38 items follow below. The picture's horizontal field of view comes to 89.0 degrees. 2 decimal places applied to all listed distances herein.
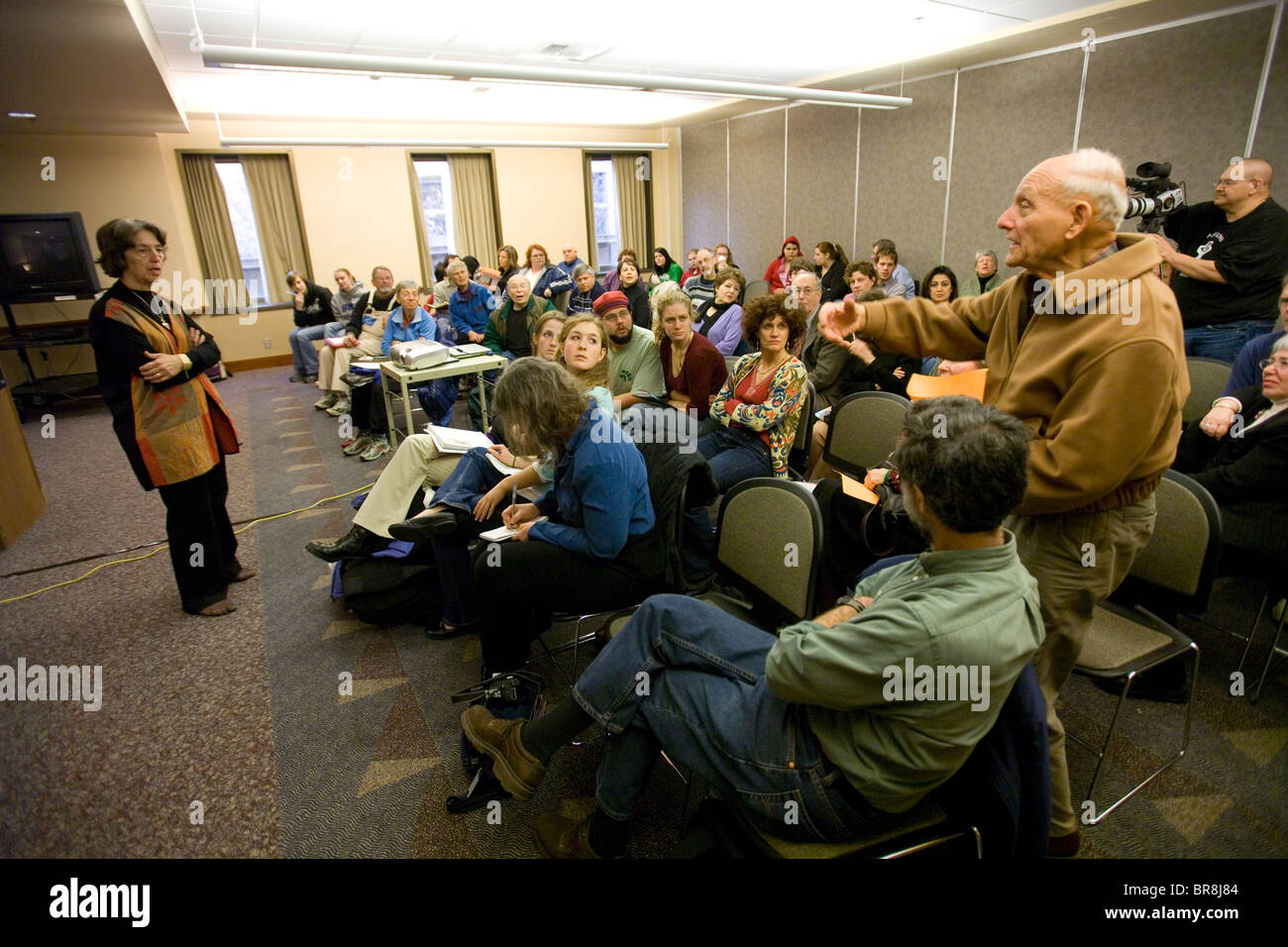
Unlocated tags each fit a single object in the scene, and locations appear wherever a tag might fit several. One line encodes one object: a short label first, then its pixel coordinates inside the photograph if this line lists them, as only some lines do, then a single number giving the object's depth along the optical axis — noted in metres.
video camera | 3.36
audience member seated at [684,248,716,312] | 7.35
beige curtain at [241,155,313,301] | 8.26
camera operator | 3.18
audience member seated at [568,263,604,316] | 6.46
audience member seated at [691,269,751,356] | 4.63
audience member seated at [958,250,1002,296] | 5.80
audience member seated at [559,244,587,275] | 8.20
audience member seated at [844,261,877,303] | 4.80
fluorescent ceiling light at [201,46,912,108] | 2.99
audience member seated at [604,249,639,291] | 7.48
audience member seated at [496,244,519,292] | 7.23
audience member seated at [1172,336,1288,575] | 2.18
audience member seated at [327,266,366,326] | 7.66
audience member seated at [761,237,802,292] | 7.33
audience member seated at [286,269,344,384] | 7.69
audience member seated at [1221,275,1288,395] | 2.57
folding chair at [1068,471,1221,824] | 1.73
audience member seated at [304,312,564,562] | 2.81
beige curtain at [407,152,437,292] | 8.99
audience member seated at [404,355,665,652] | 1.95
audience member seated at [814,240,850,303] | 6.89
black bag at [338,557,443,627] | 2.75
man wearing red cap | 3.81
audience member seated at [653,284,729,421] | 3.52
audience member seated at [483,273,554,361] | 5.16
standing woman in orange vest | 2.54
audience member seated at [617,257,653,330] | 6.17
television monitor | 6.54
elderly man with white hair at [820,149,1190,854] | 1.33
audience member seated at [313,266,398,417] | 5.89
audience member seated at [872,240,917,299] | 5.98
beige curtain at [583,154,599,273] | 10.37
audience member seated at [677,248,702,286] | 7.84
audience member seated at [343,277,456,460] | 5.11
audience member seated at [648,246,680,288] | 8.80
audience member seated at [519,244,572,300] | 6.66
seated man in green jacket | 1.10
